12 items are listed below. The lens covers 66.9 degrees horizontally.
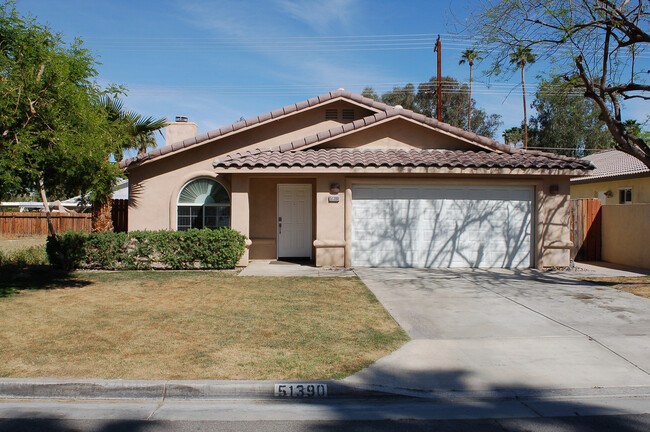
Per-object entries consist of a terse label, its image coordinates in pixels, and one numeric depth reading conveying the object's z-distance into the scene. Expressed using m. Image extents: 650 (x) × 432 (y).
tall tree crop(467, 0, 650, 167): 11.14
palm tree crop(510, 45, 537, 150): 12.63
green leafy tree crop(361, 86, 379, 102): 46.31
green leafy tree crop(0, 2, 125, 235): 8.34
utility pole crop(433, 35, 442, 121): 26.09
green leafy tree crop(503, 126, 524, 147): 43.02
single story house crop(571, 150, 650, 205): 19.34
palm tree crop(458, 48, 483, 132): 40.03
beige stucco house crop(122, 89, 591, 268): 13.12
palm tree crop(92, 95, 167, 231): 14.08
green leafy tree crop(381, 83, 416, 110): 45.12
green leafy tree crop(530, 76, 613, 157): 39.28
